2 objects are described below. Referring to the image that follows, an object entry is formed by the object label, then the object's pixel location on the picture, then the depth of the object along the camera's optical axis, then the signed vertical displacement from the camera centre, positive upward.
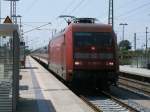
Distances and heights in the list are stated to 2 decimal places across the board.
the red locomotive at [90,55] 22.53 -0.11
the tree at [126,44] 119.51 +2.15
